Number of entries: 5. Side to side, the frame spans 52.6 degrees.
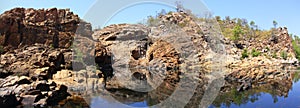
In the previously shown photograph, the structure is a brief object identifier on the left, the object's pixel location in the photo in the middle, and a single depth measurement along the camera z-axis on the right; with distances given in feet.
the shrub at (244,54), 197.98
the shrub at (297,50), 245.08
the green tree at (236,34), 234.48
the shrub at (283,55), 220.23
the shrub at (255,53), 203.80
